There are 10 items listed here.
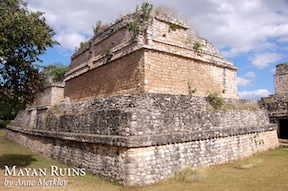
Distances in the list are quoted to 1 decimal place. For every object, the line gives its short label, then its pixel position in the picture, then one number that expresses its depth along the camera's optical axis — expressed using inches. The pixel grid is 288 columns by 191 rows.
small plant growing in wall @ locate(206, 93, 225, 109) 416.2
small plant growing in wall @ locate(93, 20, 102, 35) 530.3
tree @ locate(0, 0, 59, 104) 300.0
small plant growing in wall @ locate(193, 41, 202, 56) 454.2
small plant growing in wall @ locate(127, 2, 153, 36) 384.8
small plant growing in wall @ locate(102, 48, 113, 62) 436.6
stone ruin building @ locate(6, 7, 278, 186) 278.7
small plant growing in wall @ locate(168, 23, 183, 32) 422.6
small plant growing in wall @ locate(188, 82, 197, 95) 419.2
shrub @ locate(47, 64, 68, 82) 886.1
